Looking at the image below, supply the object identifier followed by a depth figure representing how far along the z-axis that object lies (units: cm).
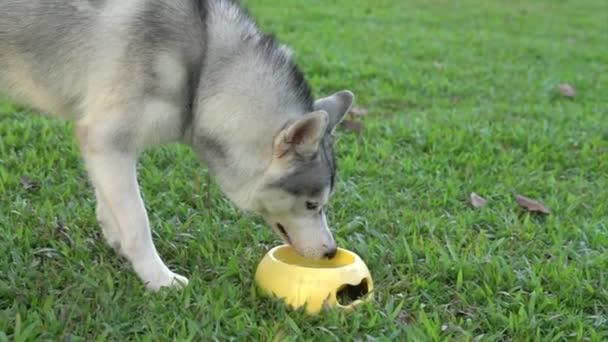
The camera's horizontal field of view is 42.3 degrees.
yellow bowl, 378
